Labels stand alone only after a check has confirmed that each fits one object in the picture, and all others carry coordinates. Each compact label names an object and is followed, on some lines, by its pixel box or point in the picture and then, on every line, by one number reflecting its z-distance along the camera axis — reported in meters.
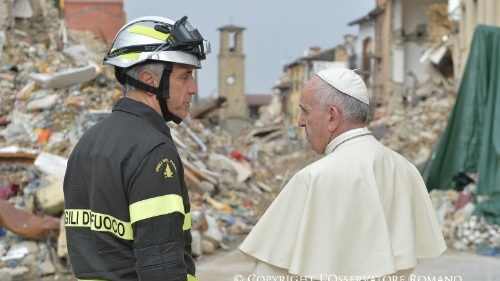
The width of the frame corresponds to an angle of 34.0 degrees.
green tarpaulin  11.20
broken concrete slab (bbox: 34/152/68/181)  11.55
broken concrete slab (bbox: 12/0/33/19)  21.30
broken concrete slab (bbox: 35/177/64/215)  10.30
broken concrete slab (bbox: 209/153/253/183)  17.89
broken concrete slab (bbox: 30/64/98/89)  16.33
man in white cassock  3.04
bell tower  67.03
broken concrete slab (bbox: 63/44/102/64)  20.30
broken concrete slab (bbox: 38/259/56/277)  9.50
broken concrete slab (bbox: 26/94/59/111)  15.55
